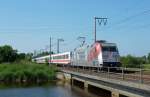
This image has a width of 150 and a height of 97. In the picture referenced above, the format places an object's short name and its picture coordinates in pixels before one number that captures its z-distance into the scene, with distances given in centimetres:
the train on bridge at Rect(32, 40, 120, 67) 4778
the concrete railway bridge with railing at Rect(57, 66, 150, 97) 2548
